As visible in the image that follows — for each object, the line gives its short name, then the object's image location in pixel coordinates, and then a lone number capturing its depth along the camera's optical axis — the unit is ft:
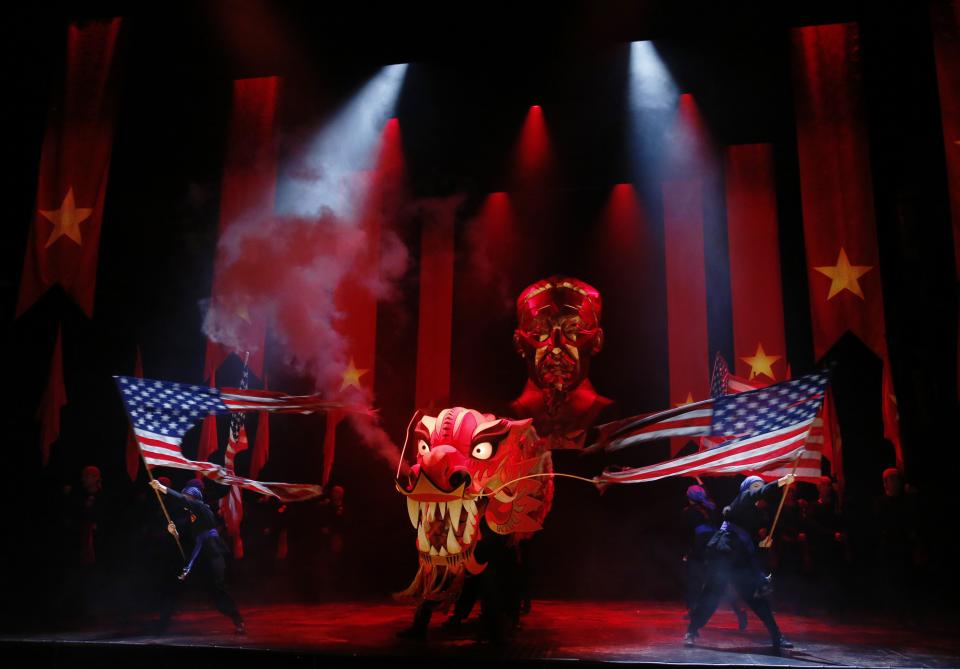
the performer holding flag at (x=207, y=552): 22.93
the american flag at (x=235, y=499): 29.94
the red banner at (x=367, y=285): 34.45
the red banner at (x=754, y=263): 31.55
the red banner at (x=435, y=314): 34.12
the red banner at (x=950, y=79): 27.20
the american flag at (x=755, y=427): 20.52
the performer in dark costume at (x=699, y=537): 24.64
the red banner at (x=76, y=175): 30.71
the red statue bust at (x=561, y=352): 33.14
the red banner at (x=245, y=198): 33.06
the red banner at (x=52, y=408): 30.50
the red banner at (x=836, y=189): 28.96
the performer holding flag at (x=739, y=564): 21.25
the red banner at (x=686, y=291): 32.53
